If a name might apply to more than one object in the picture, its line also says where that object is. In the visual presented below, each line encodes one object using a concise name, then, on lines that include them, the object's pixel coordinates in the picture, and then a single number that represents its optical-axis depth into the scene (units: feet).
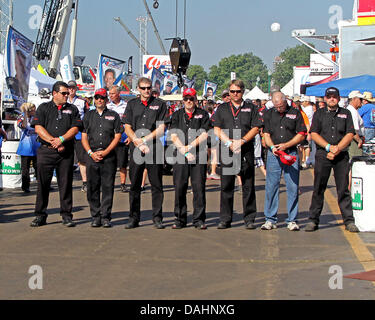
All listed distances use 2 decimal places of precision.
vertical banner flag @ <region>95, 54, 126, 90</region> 69.22
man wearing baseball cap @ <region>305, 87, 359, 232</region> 30.78
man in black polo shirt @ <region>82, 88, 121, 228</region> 32.30
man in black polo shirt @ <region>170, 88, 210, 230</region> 31.73
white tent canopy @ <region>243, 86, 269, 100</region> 121.15
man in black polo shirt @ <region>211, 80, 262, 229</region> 31.54
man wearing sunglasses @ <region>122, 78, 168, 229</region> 31.48
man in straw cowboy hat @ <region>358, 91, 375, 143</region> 45.34
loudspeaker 62.44
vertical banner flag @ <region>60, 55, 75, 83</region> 90.02
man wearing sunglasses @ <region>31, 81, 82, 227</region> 32.22
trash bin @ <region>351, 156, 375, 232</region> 30.17
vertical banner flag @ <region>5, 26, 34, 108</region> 49.32
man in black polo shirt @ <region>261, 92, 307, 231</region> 31.19
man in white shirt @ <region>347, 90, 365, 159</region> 41.87
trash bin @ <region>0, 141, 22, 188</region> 48.44
